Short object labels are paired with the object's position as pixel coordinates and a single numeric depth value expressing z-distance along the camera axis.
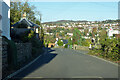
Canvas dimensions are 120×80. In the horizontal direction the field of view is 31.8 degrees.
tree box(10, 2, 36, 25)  53.06
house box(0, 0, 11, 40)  17.59
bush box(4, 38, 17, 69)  13.41
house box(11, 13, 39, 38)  30.35
